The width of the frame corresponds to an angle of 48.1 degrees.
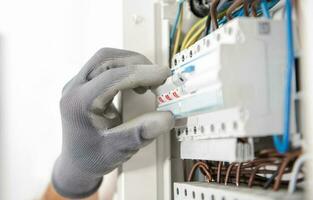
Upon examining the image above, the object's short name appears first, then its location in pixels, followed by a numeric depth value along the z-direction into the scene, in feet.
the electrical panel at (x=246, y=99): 1.75
